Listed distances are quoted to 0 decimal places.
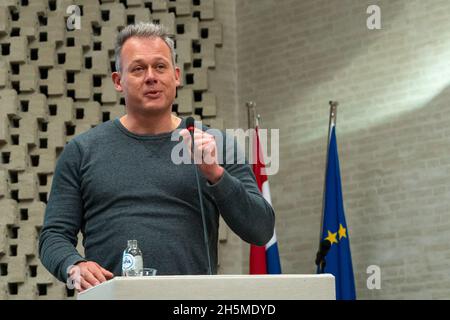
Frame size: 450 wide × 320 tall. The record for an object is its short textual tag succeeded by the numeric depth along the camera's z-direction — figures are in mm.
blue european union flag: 13325
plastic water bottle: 4399
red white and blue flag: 13780
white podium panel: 3557
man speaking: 4755
